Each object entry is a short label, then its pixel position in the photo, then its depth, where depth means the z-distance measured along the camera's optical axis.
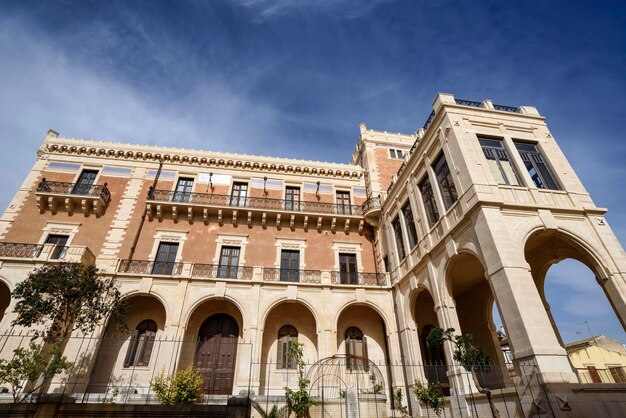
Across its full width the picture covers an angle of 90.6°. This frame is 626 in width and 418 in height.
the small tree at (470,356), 8.61
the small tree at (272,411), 10.25
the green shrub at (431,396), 11.03
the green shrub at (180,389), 10.95
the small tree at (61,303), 11.68
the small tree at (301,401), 10.69
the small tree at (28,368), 10.09
